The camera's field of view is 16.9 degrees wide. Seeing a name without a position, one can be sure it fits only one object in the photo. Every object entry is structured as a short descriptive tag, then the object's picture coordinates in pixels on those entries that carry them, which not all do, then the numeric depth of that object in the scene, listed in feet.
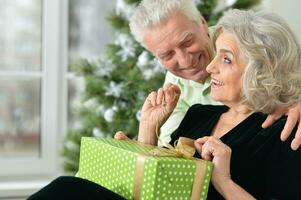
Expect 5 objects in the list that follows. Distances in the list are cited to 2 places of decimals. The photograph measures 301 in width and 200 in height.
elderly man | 9.92
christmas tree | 12.49
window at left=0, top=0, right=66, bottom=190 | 14.55
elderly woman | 8.25
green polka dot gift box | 7.95
